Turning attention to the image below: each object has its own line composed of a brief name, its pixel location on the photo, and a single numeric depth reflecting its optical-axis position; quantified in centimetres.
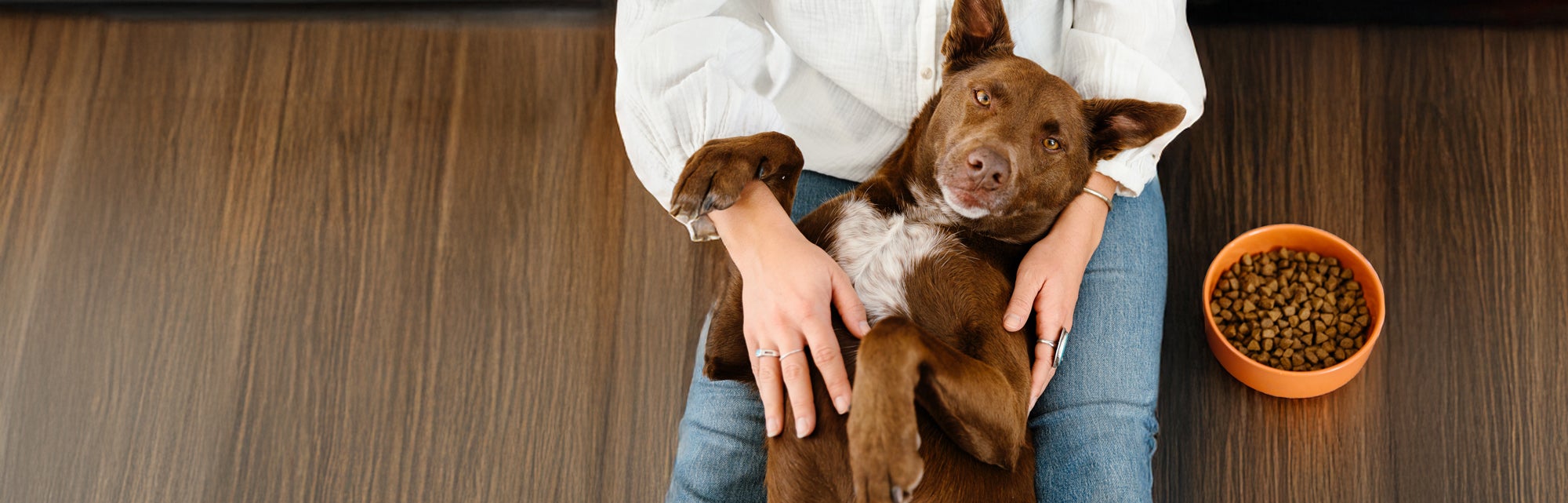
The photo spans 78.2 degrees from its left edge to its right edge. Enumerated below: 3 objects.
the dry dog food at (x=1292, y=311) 207
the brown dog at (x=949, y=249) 139
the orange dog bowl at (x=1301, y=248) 203
